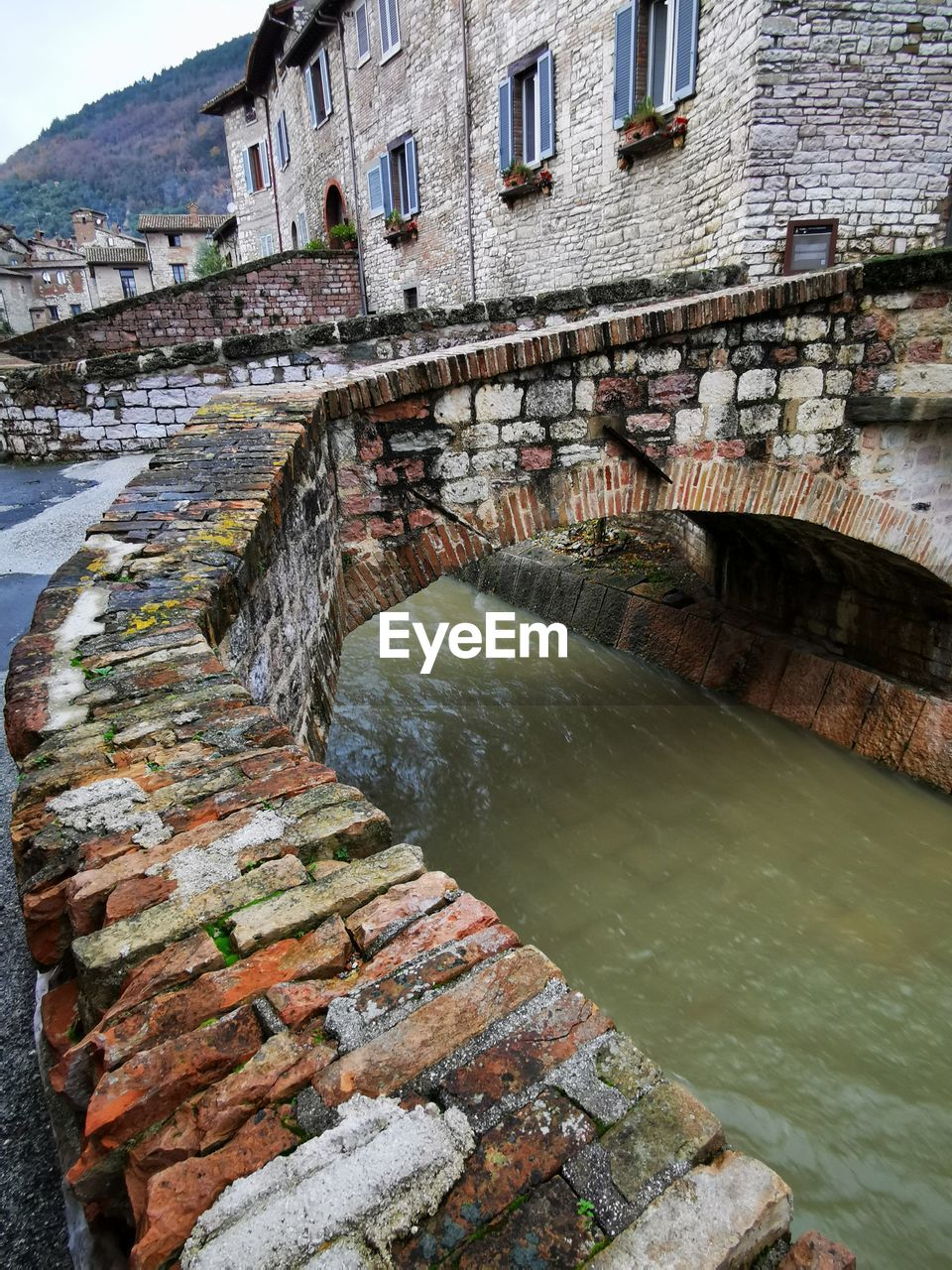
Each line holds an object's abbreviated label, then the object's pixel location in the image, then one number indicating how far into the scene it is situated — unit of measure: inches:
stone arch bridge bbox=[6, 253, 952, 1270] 30.4
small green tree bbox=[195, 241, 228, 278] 1088.5
